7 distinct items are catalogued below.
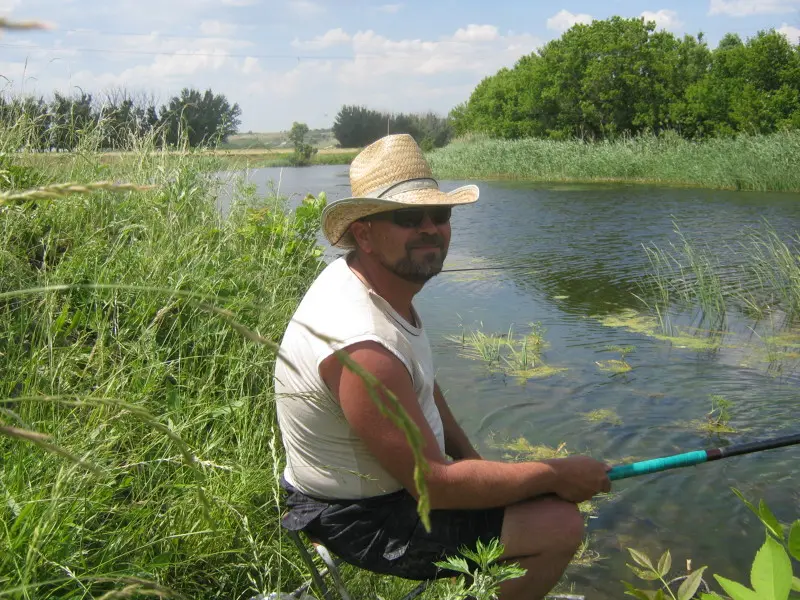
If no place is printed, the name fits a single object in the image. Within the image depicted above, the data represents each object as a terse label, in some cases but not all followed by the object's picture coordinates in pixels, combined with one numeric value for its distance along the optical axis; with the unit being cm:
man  193
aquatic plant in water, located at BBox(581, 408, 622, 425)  497
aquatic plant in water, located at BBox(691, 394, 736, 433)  479
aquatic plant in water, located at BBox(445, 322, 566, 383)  595
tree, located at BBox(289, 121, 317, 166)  4354
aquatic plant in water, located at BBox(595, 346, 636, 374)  600
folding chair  204
